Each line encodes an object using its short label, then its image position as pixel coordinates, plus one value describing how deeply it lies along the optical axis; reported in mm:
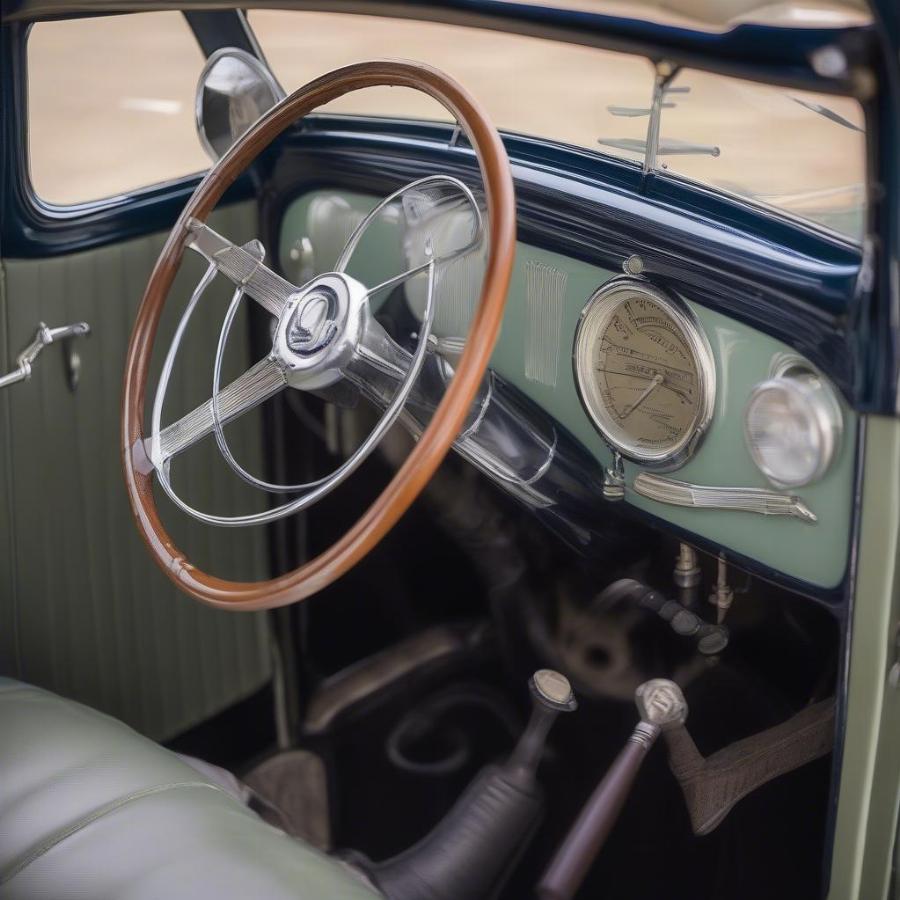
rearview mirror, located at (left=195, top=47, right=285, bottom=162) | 1725
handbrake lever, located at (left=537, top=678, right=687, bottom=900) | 1441
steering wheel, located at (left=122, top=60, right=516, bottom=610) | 1100
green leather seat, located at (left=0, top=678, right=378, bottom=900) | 1111
